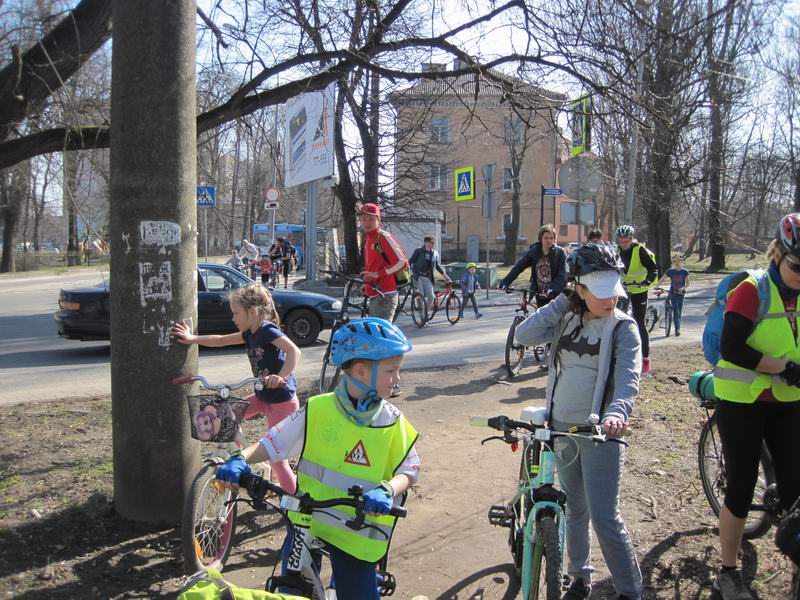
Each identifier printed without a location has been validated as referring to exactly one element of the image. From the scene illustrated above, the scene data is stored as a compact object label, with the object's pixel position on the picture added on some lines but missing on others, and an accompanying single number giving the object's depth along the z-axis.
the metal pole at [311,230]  21.89
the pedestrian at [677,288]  13.45
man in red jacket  7.77
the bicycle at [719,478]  3.92
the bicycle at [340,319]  7.57
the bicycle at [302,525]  2.30
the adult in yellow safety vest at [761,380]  3.23
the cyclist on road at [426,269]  14.93
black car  11.28
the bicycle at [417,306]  14.82
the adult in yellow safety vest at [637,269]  9.46
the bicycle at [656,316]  13.00
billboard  19.50
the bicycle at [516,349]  9.20
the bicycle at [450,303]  15.55
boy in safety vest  2.54
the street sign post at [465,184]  22.00
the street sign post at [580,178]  11.56
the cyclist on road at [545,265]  8.52
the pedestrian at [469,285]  16.75
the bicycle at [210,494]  3.55
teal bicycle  2.86
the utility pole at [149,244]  4.09
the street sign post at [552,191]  13.76
